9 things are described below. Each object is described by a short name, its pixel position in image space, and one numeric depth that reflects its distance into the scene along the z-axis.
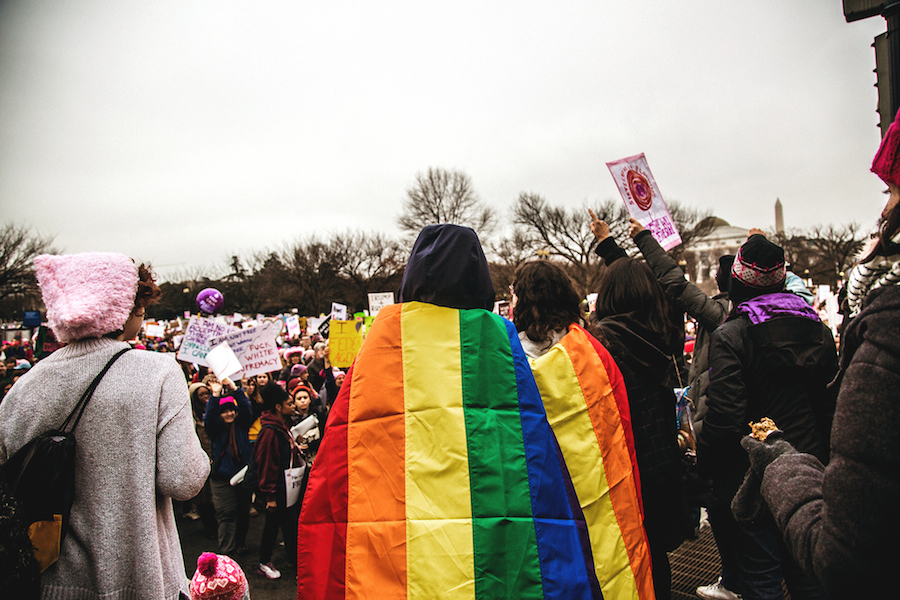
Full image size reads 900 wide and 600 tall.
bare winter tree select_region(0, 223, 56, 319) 25.66
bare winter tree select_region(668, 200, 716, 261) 38.00
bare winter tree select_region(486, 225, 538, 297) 37.69
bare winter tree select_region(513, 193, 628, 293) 36.47
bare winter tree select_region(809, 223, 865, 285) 35.50
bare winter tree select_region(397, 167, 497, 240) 38.78
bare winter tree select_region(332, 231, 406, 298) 39.41
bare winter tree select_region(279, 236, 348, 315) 39.09
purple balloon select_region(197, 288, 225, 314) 9.30
